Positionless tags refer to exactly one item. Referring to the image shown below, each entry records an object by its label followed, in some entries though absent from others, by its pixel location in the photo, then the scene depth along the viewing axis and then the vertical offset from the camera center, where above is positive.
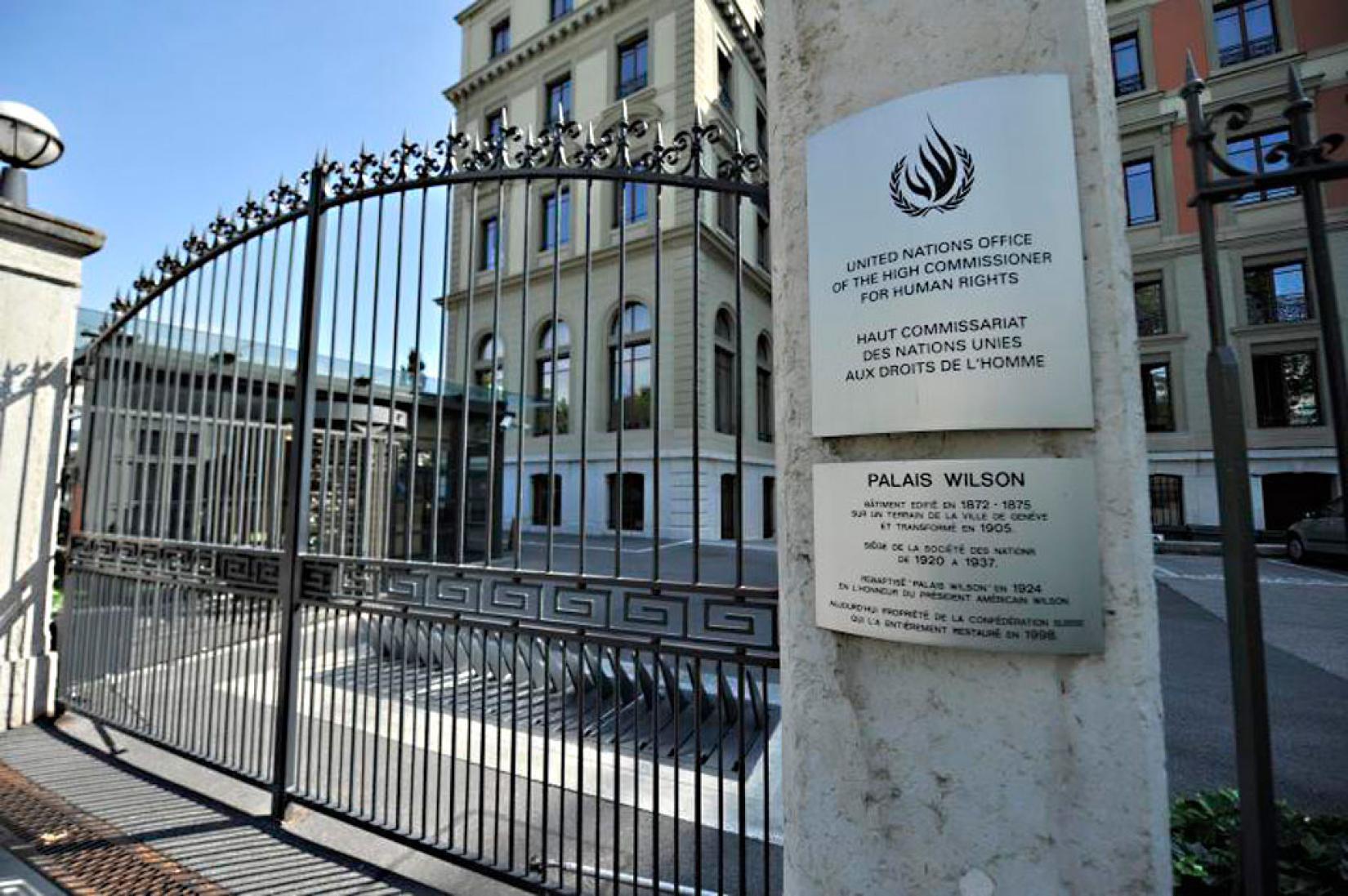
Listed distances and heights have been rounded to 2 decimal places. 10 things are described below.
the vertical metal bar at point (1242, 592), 1.61 -0.24
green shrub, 1.91 -1.12
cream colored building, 15.68 +6.27
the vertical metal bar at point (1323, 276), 1.60 +0.56
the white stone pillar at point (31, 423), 4.94 +0.71
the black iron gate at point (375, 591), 2.78 -0.42
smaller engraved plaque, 1.57 -0.14
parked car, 13.91 -0.88
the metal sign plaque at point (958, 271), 1.61 +0.60
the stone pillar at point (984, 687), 1.56 -0.47
